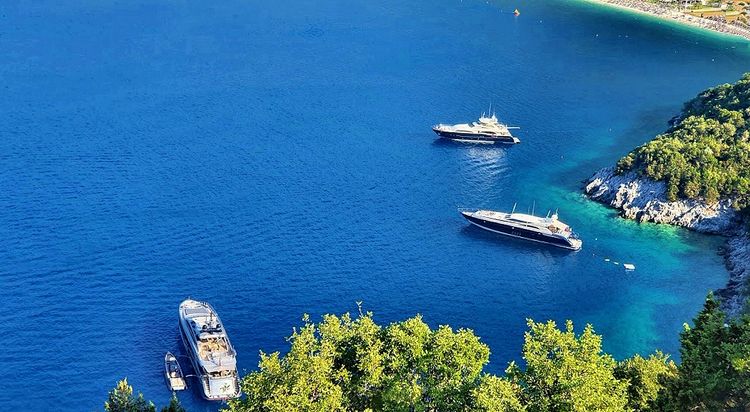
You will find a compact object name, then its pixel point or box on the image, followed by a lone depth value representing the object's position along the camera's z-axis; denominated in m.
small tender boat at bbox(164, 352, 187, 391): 101.88
